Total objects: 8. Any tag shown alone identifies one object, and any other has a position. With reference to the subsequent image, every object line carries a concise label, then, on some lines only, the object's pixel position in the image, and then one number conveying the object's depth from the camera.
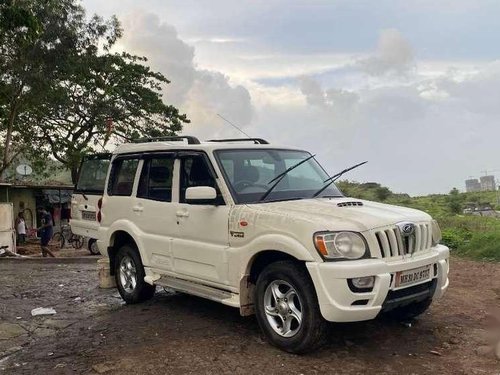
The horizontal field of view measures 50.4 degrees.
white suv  4.50
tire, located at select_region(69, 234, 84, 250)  21.23
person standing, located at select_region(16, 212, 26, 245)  20.06
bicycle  21.52
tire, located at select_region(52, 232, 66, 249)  22.57
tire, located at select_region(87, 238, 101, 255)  15.41
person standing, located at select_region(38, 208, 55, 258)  16.66
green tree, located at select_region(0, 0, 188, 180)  19.11
